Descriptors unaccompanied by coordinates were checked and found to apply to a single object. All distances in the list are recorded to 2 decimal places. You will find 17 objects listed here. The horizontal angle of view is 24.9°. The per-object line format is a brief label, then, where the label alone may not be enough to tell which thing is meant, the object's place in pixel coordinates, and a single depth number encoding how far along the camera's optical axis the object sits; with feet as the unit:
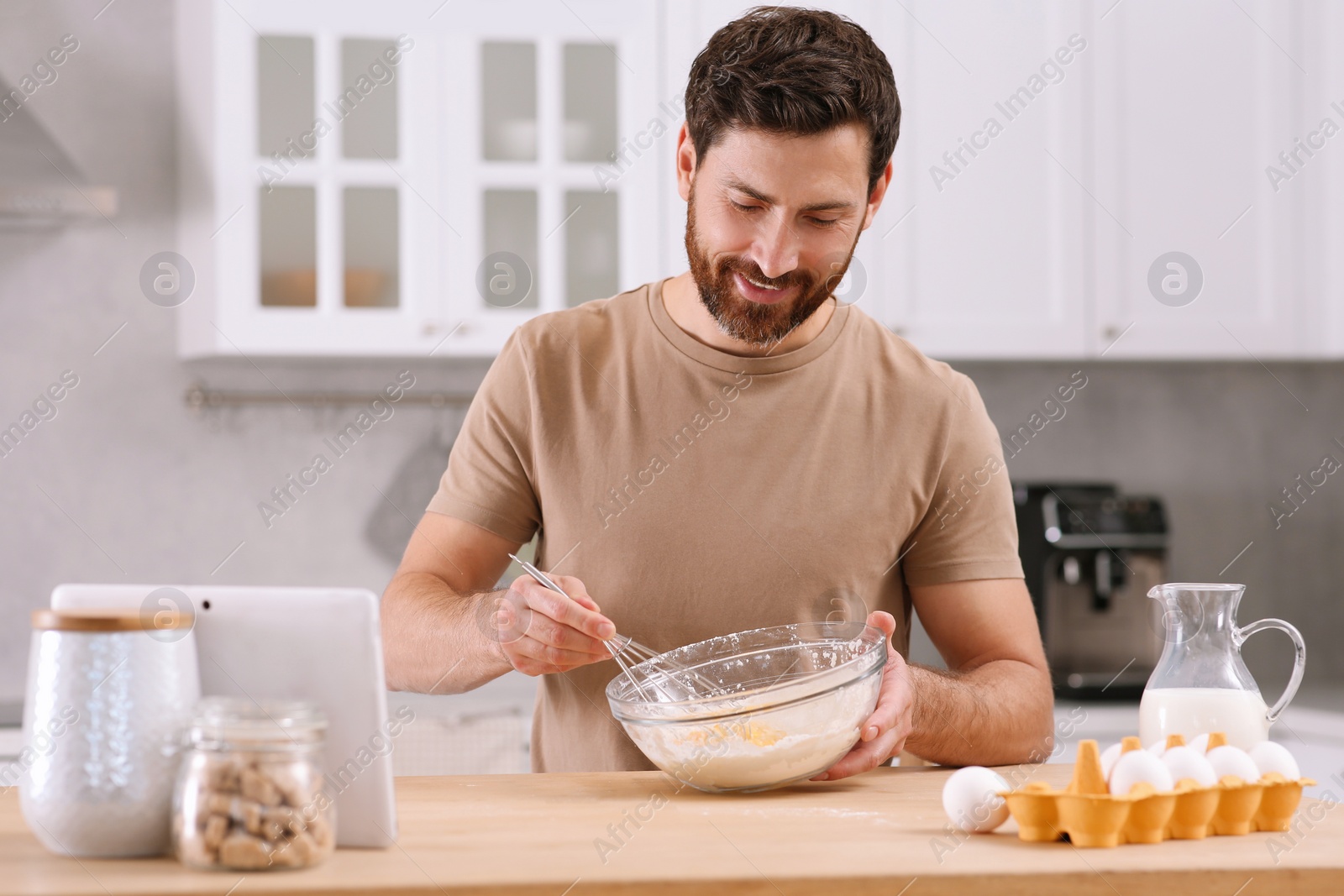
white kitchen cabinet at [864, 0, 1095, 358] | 15.18
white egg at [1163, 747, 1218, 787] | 7.83
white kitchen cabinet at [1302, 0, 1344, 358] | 15.87
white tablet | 7.77
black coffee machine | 15.40
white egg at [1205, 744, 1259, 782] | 7.89
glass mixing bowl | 8.24
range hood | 13.69
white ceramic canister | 7.54
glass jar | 7.42
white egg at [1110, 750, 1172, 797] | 7.76
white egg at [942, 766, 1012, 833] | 7.85
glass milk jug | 8.36
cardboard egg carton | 7.71
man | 9.42
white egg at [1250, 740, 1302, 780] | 7.97
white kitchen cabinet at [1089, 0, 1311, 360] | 15.56
